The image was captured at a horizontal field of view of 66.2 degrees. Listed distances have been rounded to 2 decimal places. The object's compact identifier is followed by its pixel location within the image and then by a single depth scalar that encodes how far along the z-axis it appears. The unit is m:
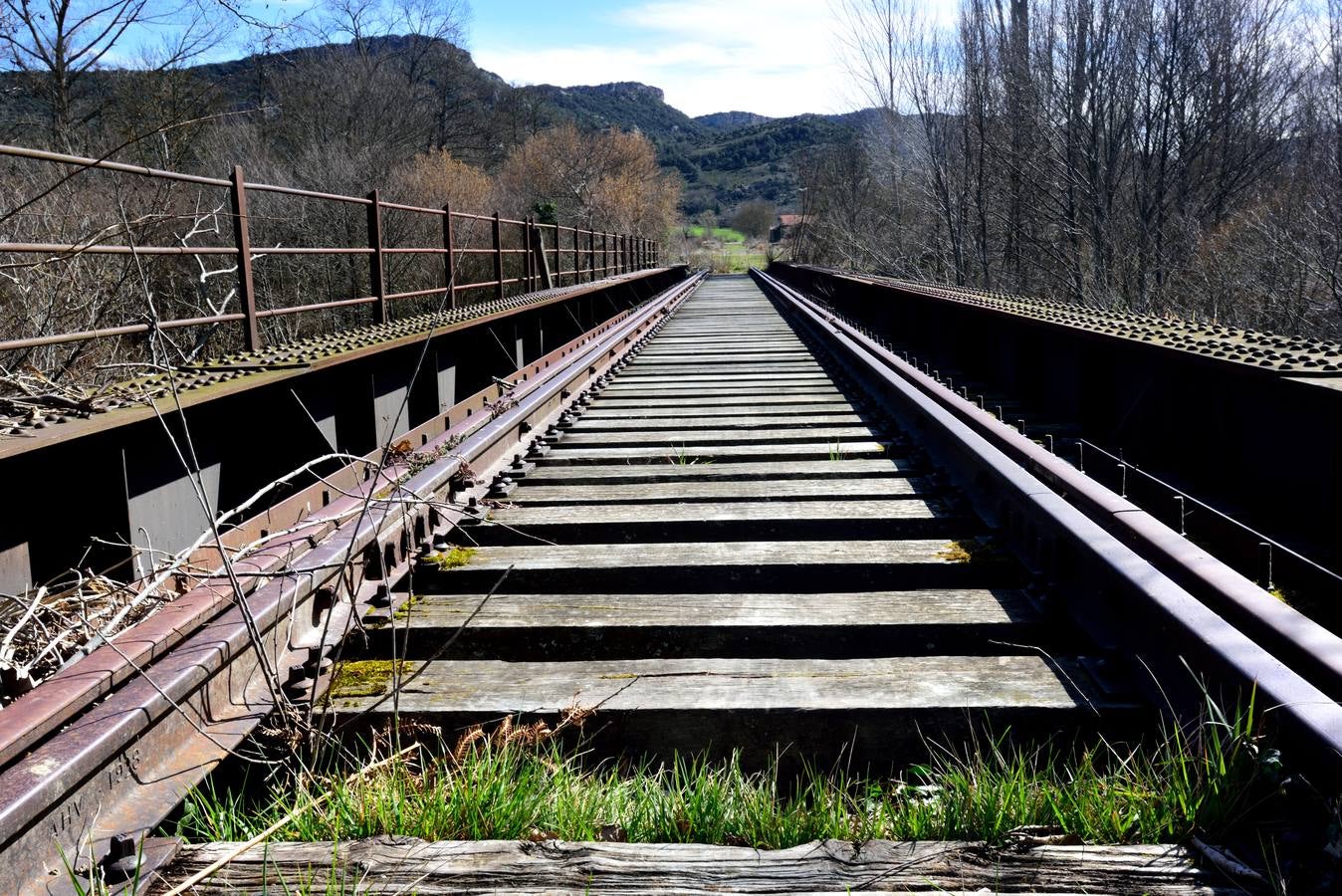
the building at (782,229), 121.30
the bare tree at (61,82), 19.28
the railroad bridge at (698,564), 2.07
